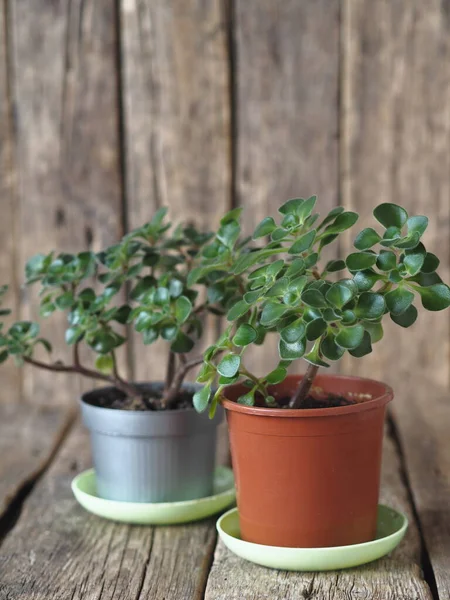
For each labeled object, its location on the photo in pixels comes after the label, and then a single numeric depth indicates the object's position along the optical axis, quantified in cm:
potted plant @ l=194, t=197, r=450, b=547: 80
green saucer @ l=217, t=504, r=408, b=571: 86
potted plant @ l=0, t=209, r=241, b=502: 103
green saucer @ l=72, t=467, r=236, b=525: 103
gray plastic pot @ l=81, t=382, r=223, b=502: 104
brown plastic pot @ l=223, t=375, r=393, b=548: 86
